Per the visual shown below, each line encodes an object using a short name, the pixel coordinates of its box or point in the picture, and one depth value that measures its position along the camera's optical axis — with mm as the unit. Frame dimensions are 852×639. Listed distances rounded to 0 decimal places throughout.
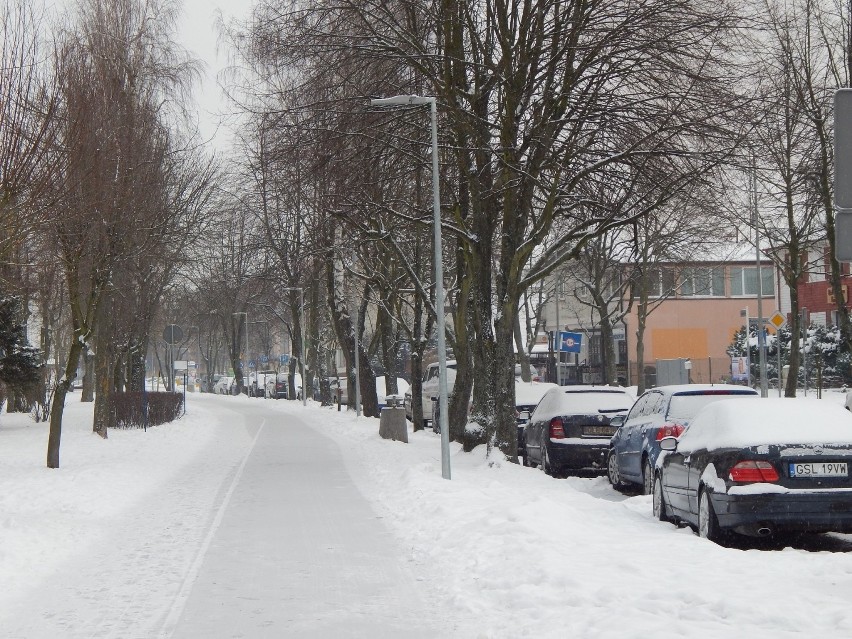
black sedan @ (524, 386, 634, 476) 19734
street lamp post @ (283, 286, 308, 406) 59812
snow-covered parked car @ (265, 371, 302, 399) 82250
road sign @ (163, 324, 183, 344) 35906
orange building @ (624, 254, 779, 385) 71000
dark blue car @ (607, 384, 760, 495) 15570
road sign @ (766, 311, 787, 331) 32438
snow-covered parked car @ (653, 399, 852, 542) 10570
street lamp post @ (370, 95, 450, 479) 17453
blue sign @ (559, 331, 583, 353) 34406
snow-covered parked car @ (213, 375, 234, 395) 104188
